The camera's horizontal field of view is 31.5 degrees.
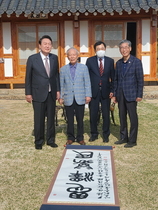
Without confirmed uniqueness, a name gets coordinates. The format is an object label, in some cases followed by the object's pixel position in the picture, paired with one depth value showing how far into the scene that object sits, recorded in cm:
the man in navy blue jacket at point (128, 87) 455
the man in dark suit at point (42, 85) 449
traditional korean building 980
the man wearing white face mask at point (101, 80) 483
